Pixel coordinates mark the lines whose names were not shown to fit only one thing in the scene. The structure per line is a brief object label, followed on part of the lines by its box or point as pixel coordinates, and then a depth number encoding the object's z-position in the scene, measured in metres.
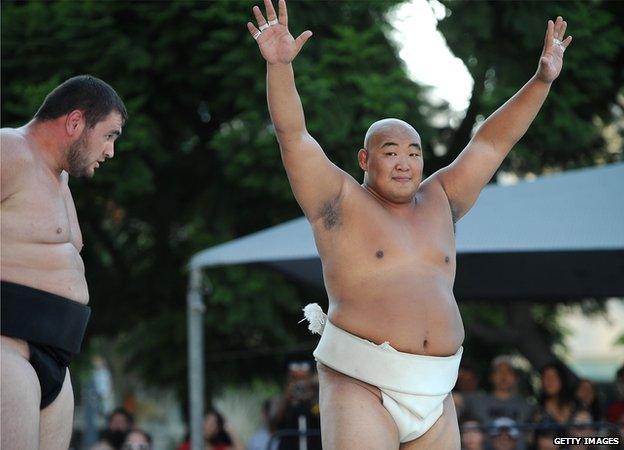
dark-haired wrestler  6.19
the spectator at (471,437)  13.37
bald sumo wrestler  6.98
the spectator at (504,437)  13.83
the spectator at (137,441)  14.69
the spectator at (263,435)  16.05
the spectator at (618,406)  15.08
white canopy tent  13.98
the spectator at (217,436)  15.95
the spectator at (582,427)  12.87
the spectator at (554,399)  14.23
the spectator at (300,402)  15.08
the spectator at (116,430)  15.40
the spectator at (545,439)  13.27
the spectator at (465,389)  15.03
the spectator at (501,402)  15.01
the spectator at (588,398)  14.69
